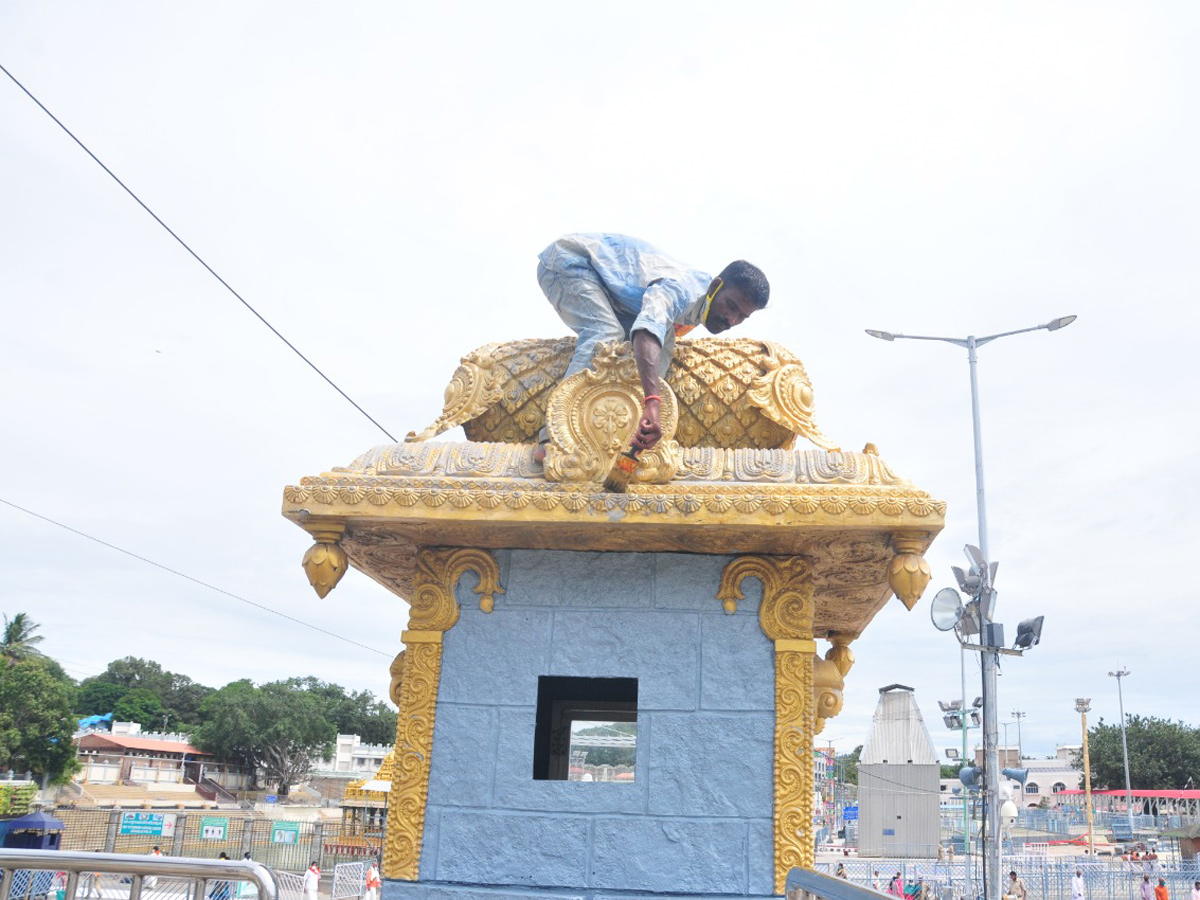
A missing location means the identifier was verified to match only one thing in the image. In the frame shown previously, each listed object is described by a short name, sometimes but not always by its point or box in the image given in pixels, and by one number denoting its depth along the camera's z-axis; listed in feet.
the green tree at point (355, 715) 277.64
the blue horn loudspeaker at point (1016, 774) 52.72
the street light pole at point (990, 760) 44.14
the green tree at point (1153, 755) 232.32
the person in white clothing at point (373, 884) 59.52
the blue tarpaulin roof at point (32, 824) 63.05
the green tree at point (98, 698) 305.53
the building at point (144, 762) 196.03
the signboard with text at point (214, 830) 74.74
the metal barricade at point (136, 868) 11.37
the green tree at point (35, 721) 150.41
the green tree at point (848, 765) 332.12
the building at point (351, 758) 249.34
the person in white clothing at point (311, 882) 60.18
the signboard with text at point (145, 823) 66.92
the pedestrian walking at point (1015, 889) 70.50
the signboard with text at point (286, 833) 84.74
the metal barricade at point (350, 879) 75.00
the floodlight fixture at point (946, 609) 42.06
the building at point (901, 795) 139.44
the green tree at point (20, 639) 206.08
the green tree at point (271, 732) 232.12
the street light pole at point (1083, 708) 171.89
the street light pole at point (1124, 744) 162.22
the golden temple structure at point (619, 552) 16.65
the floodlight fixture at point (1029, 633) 42.70
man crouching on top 18.49
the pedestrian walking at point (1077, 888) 74.95
